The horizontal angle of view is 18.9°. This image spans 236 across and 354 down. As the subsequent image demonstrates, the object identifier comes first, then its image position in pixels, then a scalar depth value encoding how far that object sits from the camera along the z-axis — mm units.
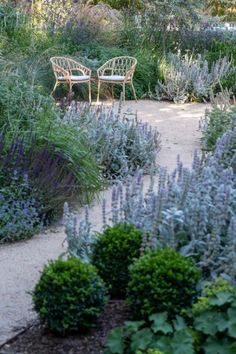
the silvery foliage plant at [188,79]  13094
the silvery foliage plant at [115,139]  7242
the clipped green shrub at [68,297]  3418
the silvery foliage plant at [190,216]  3689
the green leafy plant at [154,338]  3035
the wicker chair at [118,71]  12641
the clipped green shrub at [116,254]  3793
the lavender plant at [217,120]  8172
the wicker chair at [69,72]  11955
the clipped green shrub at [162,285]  3342
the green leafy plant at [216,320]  3039
